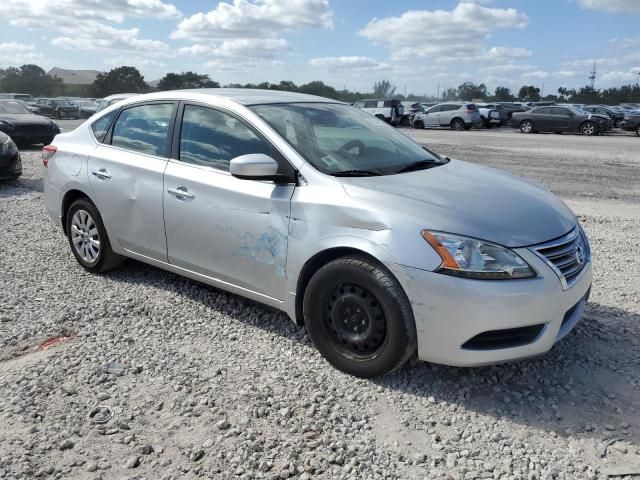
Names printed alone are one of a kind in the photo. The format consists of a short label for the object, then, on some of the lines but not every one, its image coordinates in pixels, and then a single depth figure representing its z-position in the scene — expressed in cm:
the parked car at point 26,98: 3791
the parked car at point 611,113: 3157
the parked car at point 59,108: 3891
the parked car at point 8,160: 979
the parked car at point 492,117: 3197
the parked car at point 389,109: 3366
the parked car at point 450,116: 3109
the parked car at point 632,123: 2588
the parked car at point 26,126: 1527
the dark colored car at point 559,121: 2680
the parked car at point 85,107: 3844
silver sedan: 304
